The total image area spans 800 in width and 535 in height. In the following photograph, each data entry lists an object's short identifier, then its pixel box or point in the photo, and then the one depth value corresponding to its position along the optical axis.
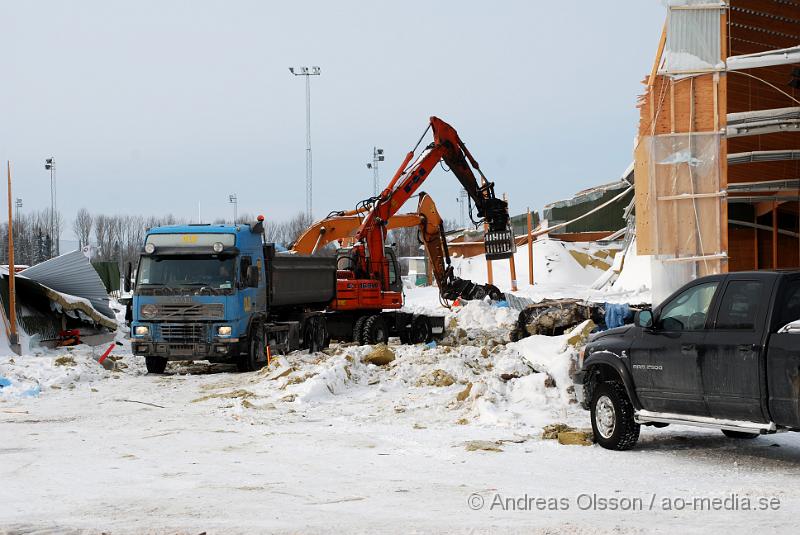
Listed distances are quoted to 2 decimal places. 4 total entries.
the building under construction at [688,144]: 24.56
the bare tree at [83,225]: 111.12
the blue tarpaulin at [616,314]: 22.98
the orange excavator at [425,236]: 29.81
